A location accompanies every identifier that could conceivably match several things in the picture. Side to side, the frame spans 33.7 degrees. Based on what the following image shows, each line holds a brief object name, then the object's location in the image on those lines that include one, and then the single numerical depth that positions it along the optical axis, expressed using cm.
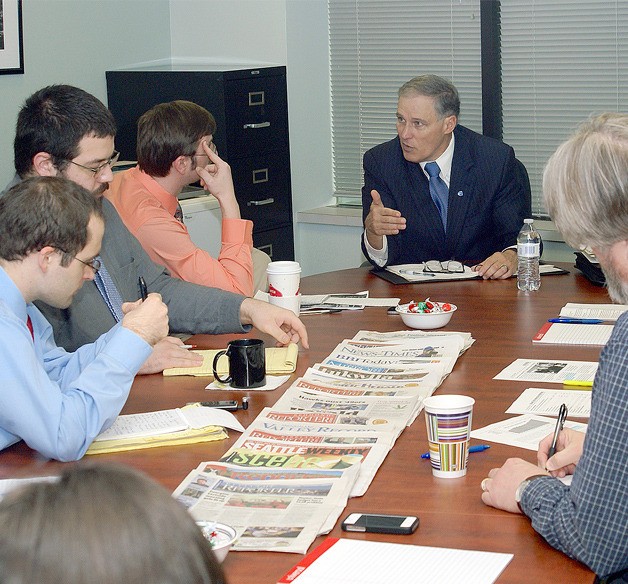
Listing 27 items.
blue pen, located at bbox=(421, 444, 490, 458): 184
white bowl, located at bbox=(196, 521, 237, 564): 140
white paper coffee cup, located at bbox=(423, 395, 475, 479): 173
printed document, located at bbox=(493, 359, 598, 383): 228
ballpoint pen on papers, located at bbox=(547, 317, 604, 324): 279
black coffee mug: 227
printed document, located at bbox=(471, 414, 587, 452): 189
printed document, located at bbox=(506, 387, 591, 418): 204
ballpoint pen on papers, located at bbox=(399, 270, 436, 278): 344
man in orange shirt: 334
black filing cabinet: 478
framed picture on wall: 448
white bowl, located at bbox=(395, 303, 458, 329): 276
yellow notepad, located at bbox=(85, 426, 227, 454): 193
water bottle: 327
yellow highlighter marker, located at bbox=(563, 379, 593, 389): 222
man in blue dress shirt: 183
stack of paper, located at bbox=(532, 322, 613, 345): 260
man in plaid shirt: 141
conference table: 147
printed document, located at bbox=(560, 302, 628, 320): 287
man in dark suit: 390
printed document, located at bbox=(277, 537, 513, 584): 137
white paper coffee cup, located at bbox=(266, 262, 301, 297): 282
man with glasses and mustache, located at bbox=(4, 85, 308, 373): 261
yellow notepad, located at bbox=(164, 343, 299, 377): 242
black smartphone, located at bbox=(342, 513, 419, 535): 152
